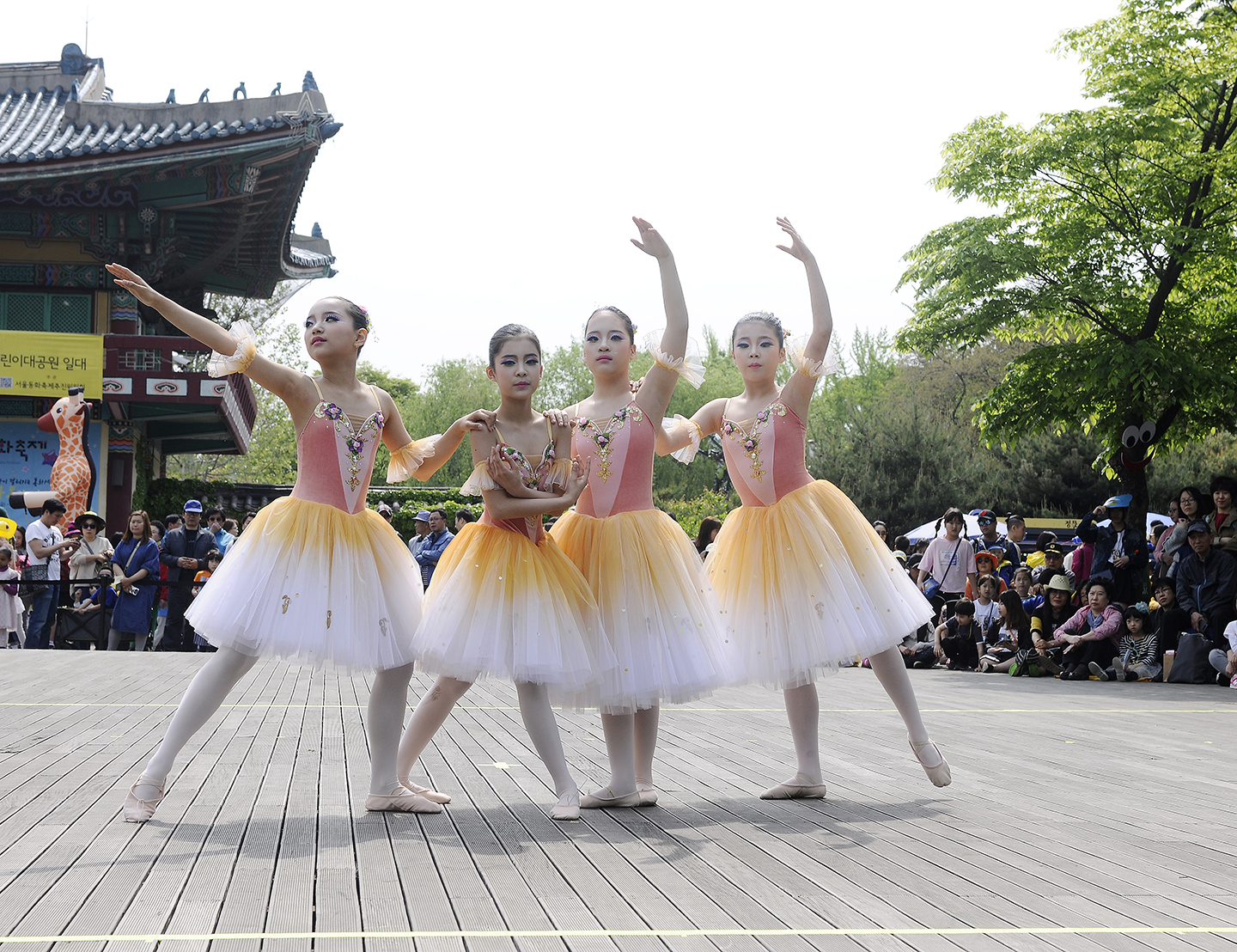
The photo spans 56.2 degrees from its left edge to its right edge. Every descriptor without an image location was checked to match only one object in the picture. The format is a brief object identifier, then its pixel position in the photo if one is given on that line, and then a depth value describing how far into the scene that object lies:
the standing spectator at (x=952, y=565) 13.88
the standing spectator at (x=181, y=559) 13.31
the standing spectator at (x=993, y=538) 14.21
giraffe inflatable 17.92
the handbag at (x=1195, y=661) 11.39
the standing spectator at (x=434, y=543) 14.55
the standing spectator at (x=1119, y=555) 12.23
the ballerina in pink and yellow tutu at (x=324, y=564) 4.16
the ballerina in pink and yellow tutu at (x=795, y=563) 4.77
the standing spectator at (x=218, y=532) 14.01
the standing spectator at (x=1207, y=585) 11.20
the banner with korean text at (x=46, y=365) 18.14
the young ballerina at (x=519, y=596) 4.22
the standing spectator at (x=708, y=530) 13.57
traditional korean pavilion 17.91
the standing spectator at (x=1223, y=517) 11.30
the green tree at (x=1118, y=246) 14.34
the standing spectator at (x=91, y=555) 13.79
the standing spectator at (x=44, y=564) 13.38
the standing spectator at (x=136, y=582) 13.06
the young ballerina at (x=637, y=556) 4.46
